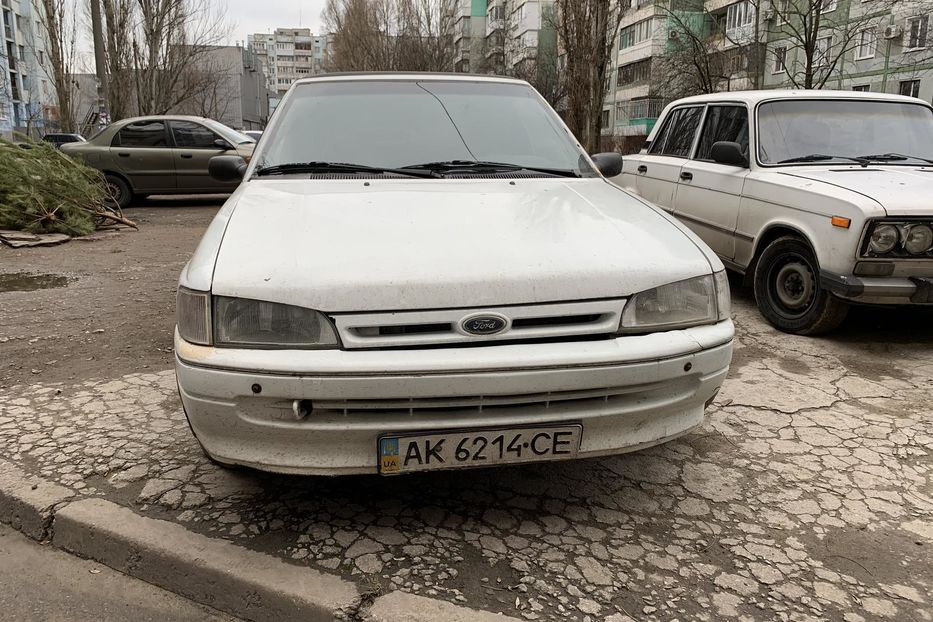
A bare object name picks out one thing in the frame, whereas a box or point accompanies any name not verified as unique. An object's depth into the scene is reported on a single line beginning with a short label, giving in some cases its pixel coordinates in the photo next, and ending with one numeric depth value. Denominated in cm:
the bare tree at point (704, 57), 2869
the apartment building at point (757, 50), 2925
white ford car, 214
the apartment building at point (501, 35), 5606
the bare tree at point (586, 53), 1545
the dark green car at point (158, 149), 1230
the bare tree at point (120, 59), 2488
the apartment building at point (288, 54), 15475
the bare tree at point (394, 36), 4878
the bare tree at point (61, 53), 2509
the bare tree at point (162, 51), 2647
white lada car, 422
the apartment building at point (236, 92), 5050
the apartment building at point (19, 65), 6122
